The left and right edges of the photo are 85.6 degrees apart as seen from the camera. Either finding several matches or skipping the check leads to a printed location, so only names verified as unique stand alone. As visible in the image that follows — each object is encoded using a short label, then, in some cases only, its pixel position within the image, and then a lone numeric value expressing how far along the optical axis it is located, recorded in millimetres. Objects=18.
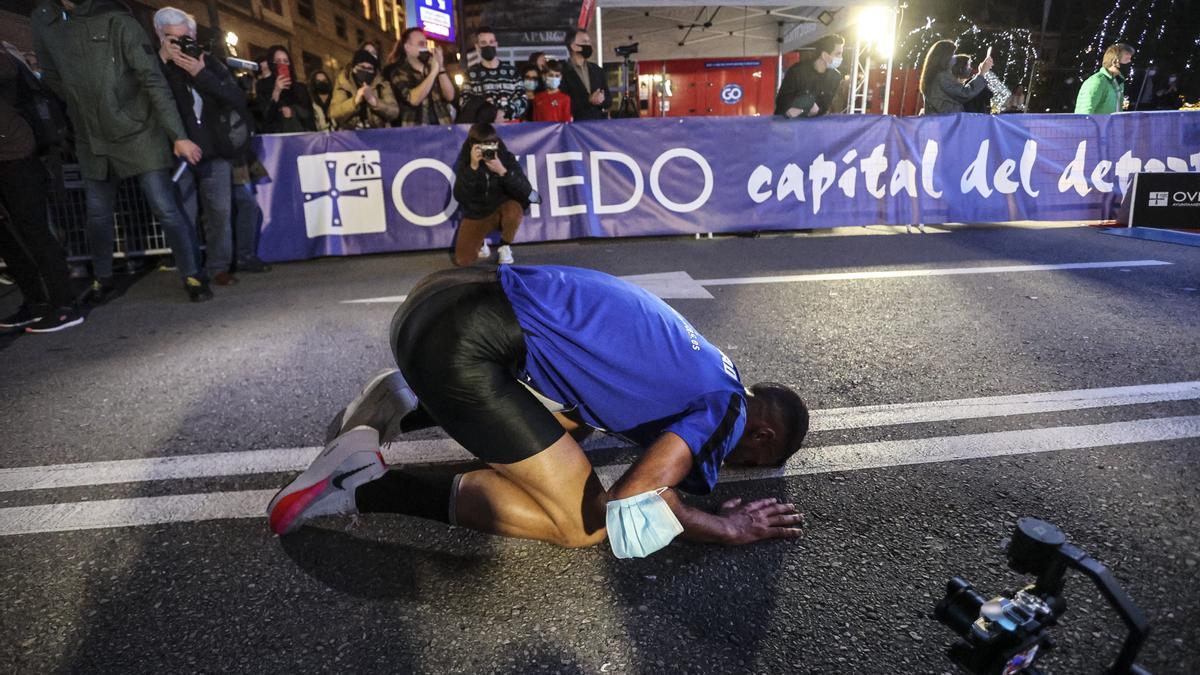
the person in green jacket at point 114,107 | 4473
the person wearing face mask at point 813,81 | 7680
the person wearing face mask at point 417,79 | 7359
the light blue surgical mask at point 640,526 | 1591
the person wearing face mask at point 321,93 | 8453
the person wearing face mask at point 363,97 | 7332
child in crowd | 7898
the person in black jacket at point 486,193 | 5945
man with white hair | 4828
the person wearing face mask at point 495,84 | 7648
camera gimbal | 913
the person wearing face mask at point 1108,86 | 8211
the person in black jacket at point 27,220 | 4164
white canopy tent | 11125
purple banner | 6680
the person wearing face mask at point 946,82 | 8047
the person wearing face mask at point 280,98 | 7043
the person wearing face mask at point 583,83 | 8039
